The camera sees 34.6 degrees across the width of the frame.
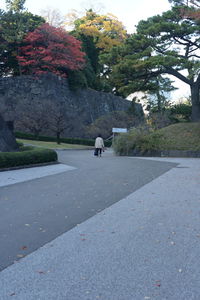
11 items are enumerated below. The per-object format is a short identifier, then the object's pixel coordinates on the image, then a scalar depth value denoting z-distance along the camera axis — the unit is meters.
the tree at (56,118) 31.95
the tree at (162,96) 48.19
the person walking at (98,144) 20.42
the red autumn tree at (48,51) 33.81
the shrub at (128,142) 22.50
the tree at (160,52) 21.67
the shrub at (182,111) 29.75
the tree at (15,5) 33.78
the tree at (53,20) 46.09
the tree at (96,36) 45.47
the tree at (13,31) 32.50
